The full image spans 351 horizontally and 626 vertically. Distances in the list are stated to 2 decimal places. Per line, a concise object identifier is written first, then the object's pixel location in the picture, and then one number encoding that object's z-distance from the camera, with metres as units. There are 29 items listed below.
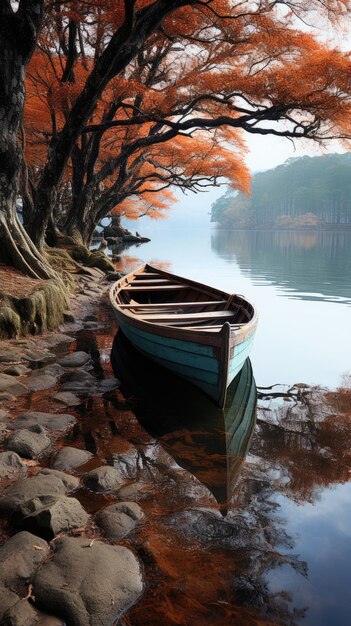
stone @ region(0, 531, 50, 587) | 2.52
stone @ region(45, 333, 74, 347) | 7.61
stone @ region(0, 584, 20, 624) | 2.31
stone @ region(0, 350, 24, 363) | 6.20
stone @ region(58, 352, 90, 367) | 6.81
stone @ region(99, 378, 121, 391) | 6.12
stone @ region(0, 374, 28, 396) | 5.33
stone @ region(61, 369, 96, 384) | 6.12
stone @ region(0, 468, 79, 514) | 3.11
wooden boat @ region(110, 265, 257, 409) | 5.11
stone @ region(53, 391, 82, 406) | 5.36
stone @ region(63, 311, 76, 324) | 9.18
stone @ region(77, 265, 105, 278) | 14.86
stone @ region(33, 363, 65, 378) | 6.13
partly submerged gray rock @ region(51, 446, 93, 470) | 3.93
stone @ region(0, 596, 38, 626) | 2.25
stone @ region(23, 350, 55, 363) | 6.54
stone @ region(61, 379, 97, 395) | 5.80
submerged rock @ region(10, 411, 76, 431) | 4.50
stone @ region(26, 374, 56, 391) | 5.63
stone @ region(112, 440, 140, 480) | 4.05
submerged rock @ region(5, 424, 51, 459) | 3.99
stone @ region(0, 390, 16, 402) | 5.11
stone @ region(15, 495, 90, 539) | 2.93
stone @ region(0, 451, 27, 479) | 3.59
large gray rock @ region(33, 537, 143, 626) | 2.40
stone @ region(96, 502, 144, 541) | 3.14
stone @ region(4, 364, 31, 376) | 5.93
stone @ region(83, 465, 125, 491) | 3.67
